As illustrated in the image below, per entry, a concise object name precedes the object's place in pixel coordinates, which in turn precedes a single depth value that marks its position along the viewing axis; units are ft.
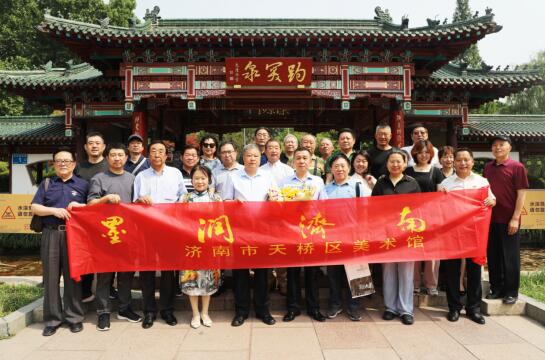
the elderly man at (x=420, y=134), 16.79
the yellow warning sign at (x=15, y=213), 31.81
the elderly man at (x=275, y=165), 15.52
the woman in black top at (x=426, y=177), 14.32
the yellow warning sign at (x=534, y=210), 33.19
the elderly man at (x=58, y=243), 13.03
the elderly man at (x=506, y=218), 13.96
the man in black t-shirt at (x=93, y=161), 14.03
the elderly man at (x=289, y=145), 16.88
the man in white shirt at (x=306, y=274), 13.52
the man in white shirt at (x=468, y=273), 13.66
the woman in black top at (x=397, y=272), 13.44
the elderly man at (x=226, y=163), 15.10
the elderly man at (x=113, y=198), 13.17
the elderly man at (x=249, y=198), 13.44
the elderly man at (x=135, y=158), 15.78
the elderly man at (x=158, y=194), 13.44
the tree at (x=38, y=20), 88.53
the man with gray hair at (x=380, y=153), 16.25
